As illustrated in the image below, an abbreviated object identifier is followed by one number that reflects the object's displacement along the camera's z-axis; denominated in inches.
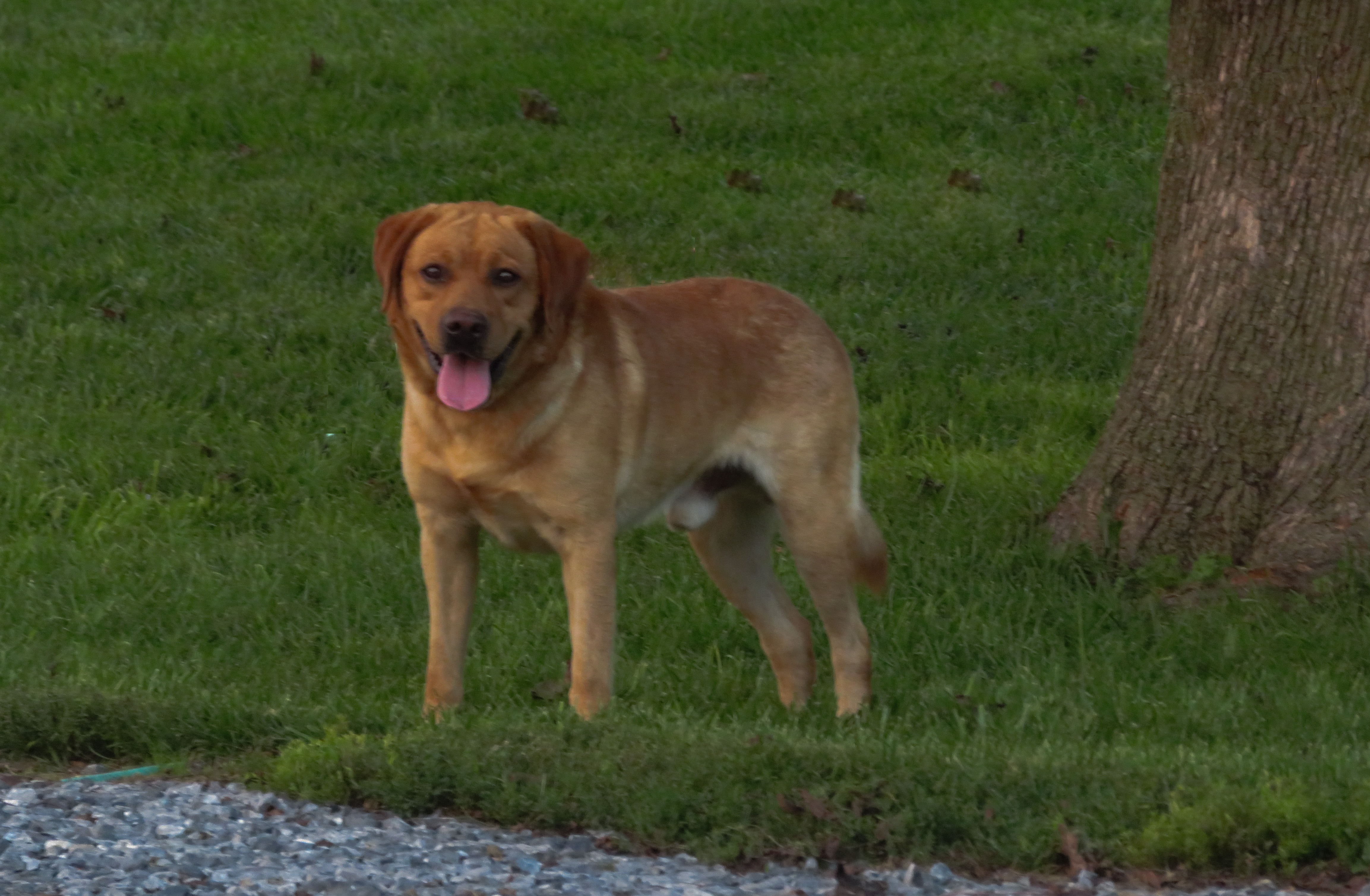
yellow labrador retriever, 425.1
